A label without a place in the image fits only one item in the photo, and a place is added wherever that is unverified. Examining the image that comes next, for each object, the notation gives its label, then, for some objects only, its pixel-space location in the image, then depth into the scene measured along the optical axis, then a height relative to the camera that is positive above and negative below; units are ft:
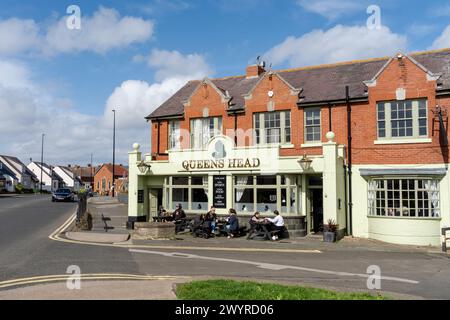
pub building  57.41 +5.57
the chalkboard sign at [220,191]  66.44 -0.35
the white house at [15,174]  283.59 +10.87
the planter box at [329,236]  56.24 -6.38
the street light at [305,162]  59.18 +3.78
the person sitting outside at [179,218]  65.10 -4.57
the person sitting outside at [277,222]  58.75 -4.64
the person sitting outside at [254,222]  59.34 -4.70
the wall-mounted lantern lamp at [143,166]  70.90 +3.85
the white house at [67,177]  392.06 +11.09
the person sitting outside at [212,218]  61.93 -4.30
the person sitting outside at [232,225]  60.75 -5.23
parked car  143.64 -2.13
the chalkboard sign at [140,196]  72.14 -1.24
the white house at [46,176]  363.66 +11.25
